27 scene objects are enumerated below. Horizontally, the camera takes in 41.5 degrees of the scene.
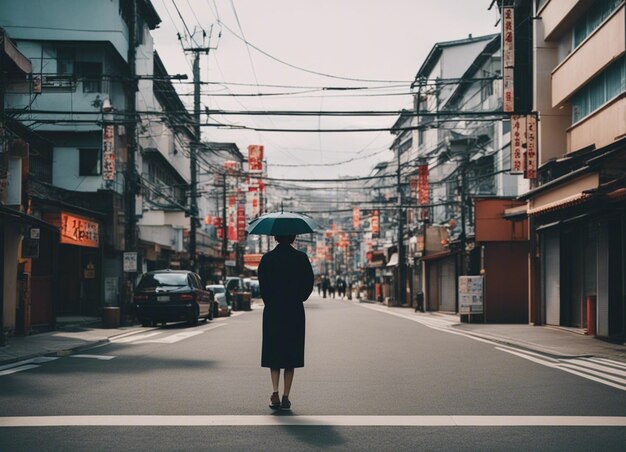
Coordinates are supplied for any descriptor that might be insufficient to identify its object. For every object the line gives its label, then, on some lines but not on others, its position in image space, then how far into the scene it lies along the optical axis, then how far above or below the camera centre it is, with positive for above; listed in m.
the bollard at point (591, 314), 21.83 -0.99
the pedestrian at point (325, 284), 89.01 -1.01
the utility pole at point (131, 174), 28.64 +3.46
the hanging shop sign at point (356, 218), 65.12 +4.55
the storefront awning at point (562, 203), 18.72 +1.83
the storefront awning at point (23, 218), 17.73 +1.28
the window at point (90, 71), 37.44 +9.19
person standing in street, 9.05 -0.39
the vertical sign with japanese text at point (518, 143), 26.53 +4.28
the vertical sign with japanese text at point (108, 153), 34.09 +4.98
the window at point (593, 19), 22.42 +7.46
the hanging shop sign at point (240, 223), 65.62 +4.15
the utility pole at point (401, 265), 52.80 +0.72
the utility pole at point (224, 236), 55.31 +2.64
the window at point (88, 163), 36.94 +4.94
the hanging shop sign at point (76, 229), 26.70 +1.59
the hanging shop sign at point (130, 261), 28.83 +0.44
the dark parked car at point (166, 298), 27.38 -0.81
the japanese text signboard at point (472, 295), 31.39 -0.73
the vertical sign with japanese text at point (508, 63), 27.00 +7.15
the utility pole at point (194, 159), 39.34 +5.59
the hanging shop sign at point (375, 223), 62.62 +4.05
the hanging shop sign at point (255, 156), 39.91 +5.76
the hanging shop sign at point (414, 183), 48.16 +5.38
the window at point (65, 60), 37.38 +9.63
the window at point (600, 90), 21.16 +5.22
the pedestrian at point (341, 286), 83.56 -1.13
